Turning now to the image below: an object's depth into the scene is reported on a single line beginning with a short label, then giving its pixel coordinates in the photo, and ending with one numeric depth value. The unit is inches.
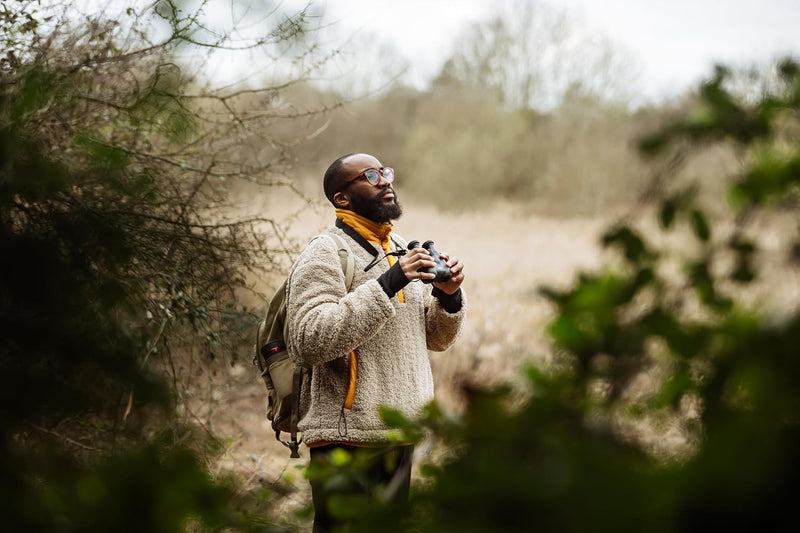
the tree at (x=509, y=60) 1041.5
